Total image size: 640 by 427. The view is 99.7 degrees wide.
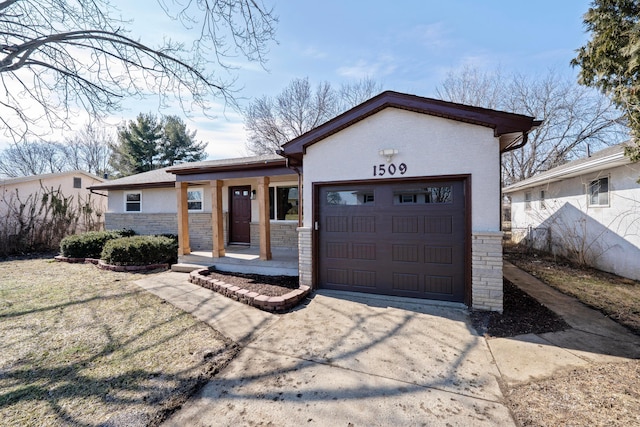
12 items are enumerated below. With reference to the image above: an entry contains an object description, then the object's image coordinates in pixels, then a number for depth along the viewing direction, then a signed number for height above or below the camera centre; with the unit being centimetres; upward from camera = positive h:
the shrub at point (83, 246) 998 -118
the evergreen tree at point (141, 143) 2372 +624
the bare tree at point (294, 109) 2311 +899
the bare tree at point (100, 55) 535 +355
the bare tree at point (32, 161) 2584 +545
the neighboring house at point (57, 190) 1251 +118
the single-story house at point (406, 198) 471 +25
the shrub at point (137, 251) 844 -121
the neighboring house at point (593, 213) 692 -15
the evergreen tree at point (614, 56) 387 +269
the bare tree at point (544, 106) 1819 +724
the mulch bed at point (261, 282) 580 -169
